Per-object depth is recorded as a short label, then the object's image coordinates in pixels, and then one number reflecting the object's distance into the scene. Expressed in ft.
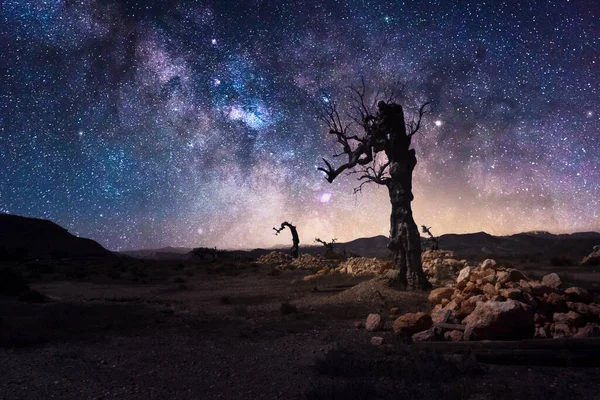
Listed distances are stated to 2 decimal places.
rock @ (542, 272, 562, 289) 36.32
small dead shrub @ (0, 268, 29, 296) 70.45
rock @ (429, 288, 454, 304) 41.96
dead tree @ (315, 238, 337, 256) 178.44
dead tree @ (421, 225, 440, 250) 165.67
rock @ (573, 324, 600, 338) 26.01
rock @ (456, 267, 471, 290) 40.86
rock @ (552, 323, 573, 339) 27.84
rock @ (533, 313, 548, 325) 29.89
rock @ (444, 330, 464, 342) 28.71
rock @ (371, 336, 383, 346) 30.45
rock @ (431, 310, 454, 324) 32.99
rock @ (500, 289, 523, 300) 31.55
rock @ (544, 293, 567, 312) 32.07
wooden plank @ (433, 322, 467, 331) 29.44
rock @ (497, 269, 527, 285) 36.86
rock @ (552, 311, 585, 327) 29.19
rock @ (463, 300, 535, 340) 27.22
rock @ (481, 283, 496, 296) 35.17
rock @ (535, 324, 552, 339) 28.35
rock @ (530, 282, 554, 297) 33.35
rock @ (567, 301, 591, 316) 30.48
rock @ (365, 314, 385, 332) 36.29
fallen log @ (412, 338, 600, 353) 24.07
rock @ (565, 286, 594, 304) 32.86
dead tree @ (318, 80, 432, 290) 58.29
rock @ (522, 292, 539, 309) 31.55
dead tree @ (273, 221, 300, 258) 180.12
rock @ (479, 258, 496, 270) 46.03
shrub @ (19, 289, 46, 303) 61.21
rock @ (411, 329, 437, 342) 29.76
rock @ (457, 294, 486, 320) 33.17
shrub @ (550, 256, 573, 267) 109.19
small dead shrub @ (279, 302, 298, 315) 48.60
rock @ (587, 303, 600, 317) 30.12
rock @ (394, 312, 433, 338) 31.60
